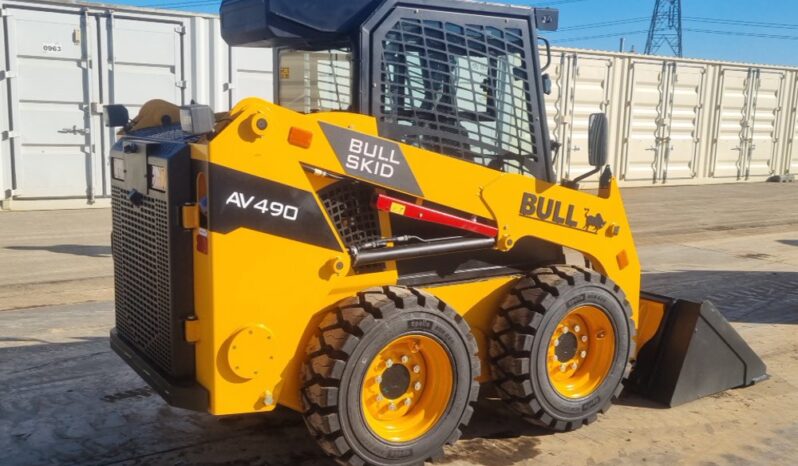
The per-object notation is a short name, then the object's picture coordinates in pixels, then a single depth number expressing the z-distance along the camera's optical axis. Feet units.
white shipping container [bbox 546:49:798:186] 57.06
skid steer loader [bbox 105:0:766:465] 10.61
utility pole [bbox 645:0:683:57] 163.84
